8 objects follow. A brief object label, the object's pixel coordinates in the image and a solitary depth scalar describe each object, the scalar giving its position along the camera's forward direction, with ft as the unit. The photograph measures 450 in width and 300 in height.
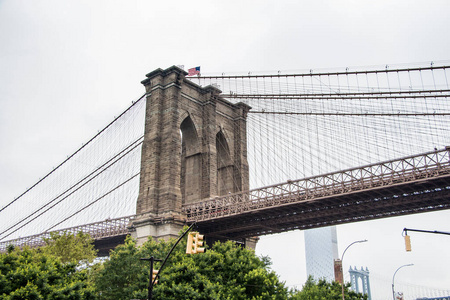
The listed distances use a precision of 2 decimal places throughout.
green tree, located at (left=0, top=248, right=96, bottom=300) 88.02
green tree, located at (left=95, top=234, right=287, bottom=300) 104.58
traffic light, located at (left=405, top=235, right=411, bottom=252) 72.38
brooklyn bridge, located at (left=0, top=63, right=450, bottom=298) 137.80
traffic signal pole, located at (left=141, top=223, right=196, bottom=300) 67.67
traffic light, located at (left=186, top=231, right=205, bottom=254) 59.47
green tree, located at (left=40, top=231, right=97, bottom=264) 140.20
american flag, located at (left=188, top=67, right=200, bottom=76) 210.38
